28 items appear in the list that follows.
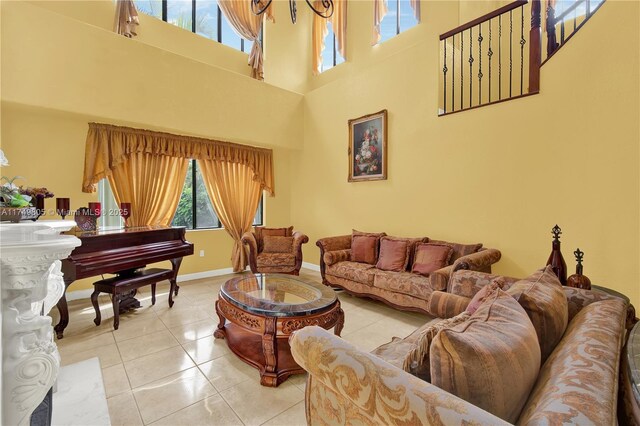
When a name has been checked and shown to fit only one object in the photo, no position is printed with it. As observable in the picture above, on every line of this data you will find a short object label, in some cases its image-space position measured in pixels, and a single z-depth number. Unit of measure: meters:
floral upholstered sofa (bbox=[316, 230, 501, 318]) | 2.89
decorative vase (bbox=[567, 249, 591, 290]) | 1.88
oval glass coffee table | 2.05
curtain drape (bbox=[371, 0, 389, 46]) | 4.84
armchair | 4.34
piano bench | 2.82
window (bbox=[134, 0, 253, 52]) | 4.59
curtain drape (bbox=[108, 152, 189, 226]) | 4.07
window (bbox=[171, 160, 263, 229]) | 4.80
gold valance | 3.81
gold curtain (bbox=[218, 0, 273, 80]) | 5.00
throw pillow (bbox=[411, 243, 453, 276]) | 3.29
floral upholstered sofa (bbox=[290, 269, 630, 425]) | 0.71
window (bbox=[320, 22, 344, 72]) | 5.94
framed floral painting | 4.38
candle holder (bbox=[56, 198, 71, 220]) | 2.96
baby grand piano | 2.68
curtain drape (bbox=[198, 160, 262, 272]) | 4.93
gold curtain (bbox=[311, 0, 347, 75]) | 5.37
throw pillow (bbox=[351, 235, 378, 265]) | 3.97
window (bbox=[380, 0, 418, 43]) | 4.82
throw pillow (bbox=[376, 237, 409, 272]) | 3.60
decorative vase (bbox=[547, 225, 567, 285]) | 2.10
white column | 0.98
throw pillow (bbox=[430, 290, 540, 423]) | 0.79
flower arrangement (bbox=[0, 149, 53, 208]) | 2.09
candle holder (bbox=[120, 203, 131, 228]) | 3.69
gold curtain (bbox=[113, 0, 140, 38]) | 4.02
